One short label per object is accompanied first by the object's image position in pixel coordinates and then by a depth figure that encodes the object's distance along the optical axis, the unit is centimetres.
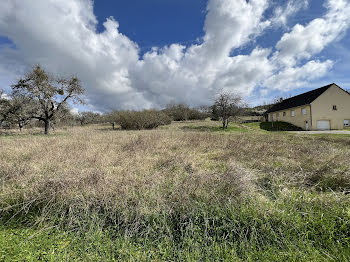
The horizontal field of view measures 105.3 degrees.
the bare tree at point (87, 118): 4322
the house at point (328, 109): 2123
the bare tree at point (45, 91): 1402
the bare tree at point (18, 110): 1439
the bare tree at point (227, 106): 1922
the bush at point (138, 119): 2223
